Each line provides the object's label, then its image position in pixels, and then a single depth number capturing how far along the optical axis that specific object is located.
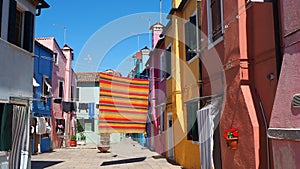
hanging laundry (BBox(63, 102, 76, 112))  28.55
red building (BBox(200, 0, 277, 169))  6.16
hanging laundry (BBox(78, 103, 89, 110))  38.38
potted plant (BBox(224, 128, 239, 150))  6.81
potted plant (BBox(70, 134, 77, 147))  30.39
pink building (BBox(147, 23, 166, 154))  19.35
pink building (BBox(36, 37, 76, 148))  25.75
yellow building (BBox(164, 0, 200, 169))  11.45
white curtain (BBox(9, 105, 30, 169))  10.24
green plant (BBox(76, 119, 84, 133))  39.84
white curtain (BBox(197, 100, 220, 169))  8.26
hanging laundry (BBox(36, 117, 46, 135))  20.75
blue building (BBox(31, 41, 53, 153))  21.02
